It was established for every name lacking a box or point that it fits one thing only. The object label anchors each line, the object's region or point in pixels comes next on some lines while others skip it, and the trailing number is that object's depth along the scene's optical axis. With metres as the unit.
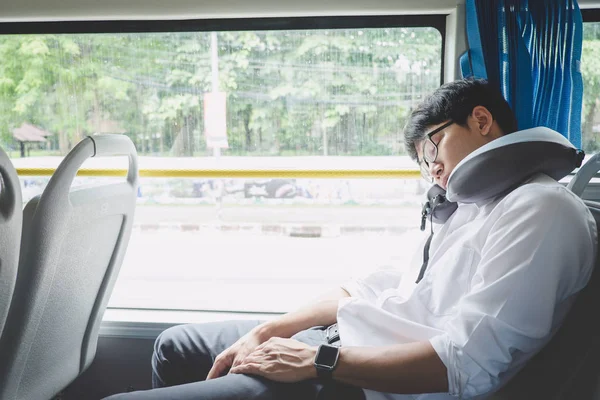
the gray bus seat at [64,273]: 1.37
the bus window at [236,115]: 2.33
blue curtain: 2.00
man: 1.11
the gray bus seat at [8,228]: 1.26
